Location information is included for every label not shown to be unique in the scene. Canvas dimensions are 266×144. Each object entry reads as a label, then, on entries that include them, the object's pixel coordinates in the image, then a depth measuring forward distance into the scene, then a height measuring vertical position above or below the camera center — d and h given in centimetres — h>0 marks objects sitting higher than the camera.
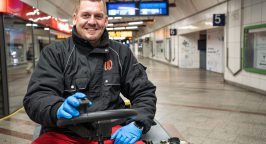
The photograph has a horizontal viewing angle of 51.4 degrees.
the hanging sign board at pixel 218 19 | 937 +115
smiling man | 161 -15
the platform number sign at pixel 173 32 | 1609 +128
